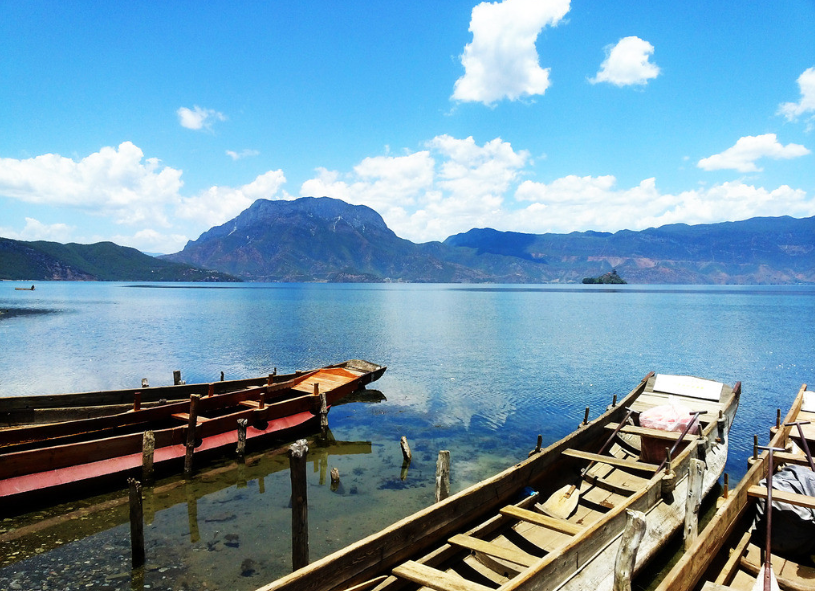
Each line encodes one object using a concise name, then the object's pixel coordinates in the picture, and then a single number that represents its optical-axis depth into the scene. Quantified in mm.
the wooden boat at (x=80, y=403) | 16391
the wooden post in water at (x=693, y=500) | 10711
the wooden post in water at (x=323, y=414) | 19516
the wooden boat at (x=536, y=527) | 6844
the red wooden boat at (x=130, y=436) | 12414
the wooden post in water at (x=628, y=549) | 7582
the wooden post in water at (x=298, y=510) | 9211
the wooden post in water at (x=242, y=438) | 16438
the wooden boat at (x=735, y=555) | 7082
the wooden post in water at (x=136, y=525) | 9922
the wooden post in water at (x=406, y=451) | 17109
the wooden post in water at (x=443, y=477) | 10875
